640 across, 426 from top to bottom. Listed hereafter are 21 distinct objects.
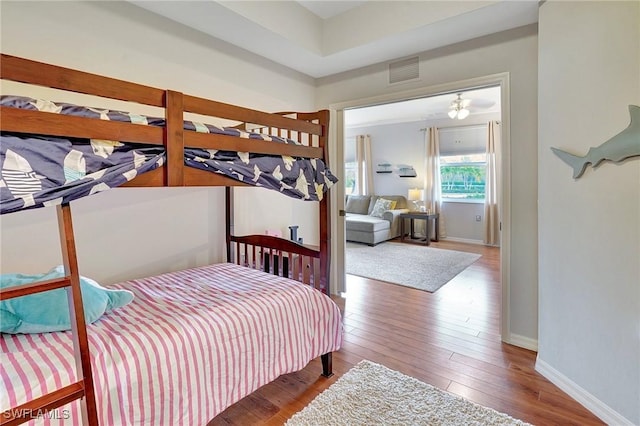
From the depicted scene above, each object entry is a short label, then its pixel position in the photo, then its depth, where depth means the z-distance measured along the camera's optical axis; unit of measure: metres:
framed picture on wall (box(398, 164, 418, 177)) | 7.01
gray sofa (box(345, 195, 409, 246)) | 6.18
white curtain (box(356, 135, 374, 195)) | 7.61
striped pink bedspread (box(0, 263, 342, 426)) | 1.18
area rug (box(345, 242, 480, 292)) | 4.14
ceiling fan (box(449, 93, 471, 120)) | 4.72
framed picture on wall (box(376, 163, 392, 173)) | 7.36
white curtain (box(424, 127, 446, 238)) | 6.64
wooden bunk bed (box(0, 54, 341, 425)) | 1.03
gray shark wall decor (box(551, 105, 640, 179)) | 1.57
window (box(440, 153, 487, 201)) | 6.42
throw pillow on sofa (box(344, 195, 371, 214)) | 7.25
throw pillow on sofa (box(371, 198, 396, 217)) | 6.85
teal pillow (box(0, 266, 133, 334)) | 1.31
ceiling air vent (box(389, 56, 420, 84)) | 2.96
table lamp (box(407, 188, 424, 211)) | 6.64
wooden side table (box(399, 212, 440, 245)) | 6.25
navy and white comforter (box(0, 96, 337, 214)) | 0.99
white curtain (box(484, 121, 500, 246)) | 6.03
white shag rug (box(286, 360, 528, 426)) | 1.68
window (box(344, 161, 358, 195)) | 7.96
